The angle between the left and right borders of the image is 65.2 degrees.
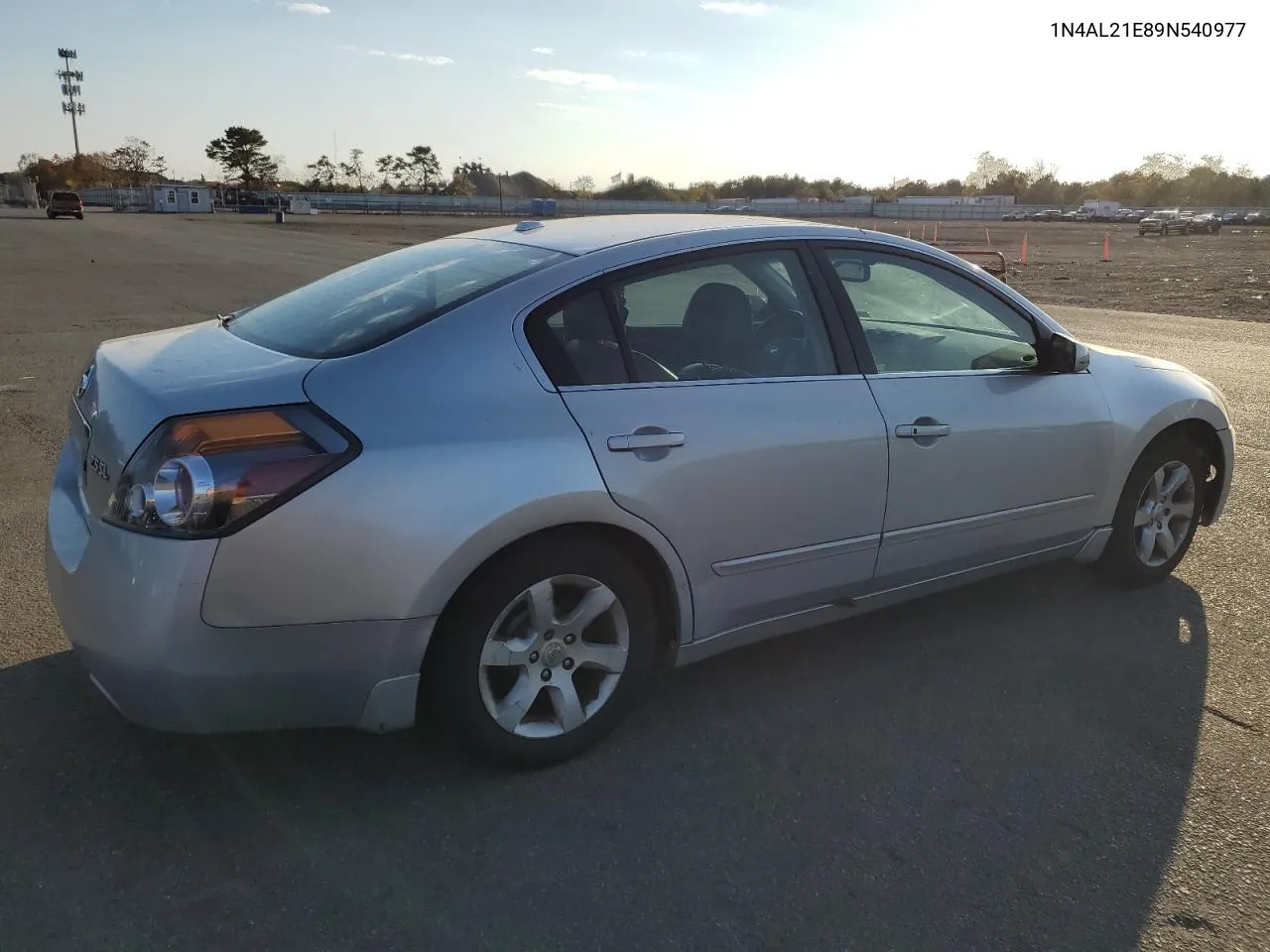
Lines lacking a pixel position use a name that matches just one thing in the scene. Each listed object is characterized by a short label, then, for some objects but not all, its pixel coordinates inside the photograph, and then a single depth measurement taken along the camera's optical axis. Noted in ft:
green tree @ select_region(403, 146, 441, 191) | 467.11
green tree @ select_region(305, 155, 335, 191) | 470.80
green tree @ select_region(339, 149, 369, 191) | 476.54
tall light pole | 363.76
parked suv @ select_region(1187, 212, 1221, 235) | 202.49
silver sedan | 8.13
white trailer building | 280.92
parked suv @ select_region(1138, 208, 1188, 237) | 193.54
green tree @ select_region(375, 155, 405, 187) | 469.16
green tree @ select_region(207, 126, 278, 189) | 394.11
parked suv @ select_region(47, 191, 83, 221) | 201.77
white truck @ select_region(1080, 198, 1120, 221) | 348.38
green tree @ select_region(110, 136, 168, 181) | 449.48
